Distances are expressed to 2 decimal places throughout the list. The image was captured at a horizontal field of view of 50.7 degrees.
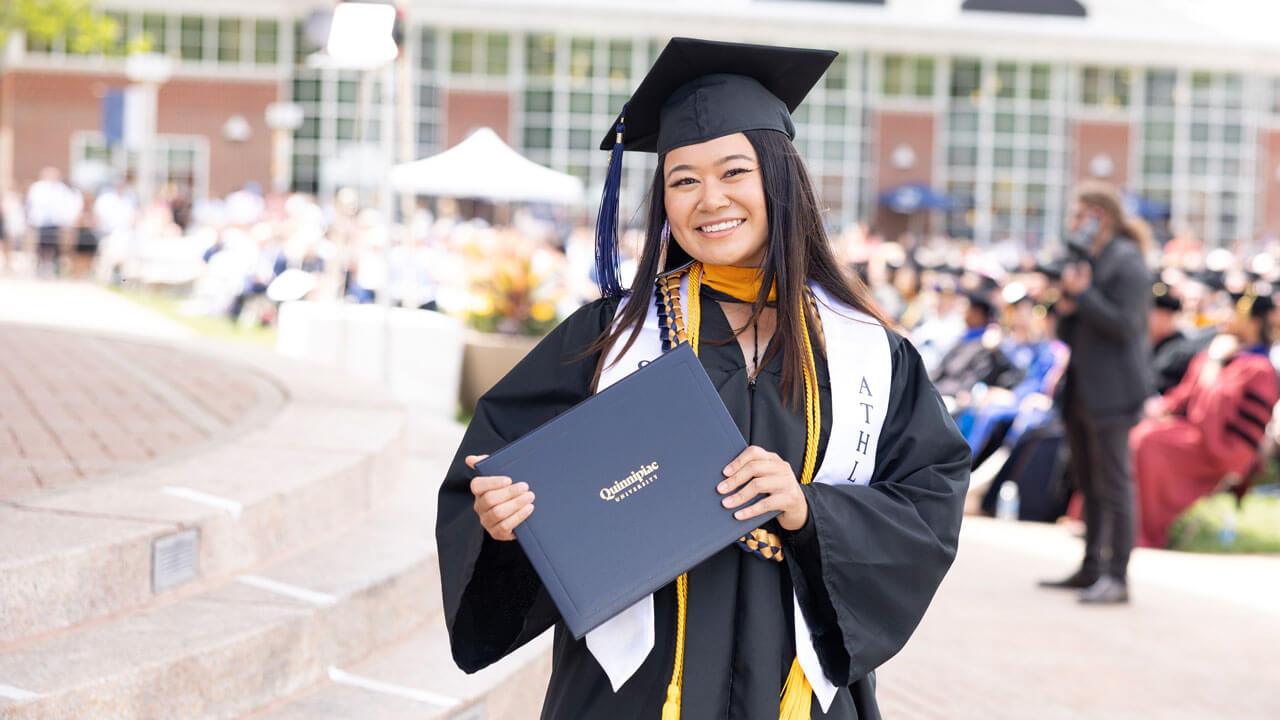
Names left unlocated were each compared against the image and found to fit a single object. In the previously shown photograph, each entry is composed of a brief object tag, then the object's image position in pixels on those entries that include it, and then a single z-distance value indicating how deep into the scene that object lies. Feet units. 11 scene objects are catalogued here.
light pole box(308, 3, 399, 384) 31.60
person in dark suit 21.50
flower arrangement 38.42
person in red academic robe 29.71
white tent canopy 51.08
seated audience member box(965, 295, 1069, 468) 33.86
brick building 118.73
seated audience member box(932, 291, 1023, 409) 36.60
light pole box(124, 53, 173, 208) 65.98
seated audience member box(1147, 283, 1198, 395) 33.68
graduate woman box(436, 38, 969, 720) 7.03
